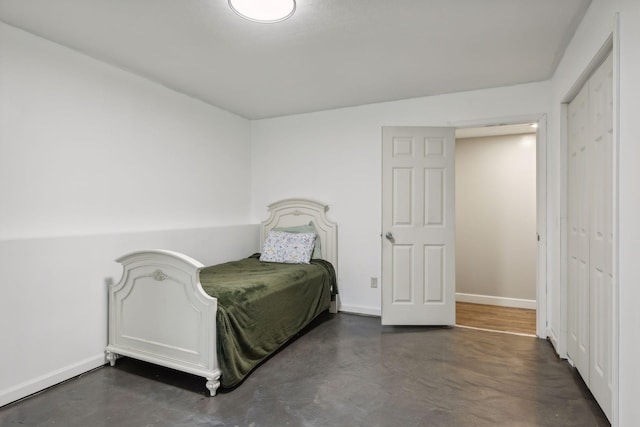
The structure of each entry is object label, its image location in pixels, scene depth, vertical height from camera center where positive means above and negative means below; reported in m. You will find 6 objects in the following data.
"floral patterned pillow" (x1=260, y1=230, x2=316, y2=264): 3.77 -0.35
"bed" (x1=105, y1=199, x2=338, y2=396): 2.20 -0.70
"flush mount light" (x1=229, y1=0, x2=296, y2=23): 1.93 +1.17
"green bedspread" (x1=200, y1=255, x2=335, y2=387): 2.25 -0.70
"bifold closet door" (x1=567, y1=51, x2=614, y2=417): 1.86 -0.10
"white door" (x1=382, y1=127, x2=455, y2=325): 3.44 -0.10
